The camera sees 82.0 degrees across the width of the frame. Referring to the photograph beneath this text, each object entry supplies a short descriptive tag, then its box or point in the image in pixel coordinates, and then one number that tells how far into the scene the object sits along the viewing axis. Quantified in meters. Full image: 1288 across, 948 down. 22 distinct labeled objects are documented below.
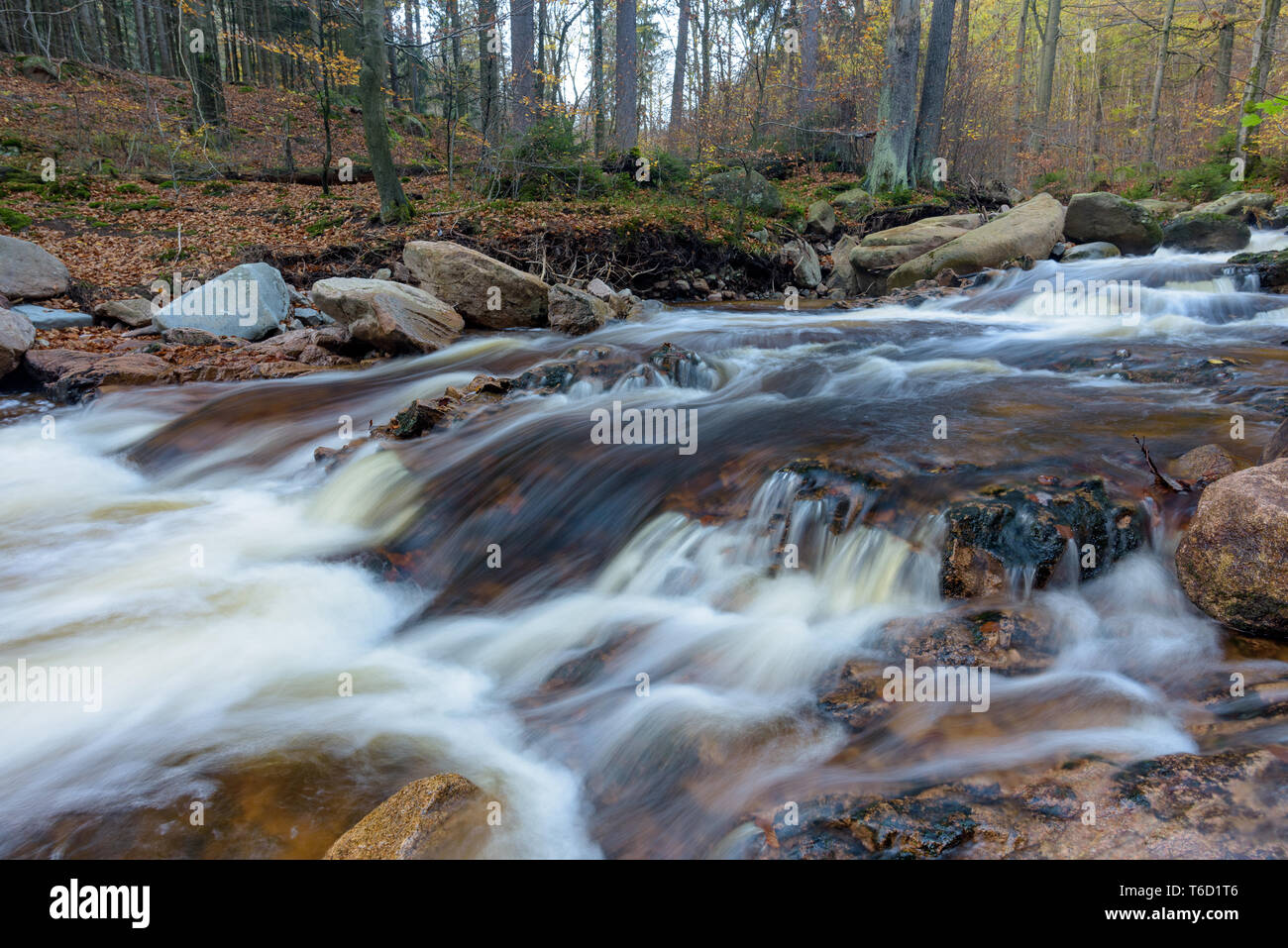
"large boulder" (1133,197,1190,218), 16.53
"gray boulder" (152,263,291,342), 9.20
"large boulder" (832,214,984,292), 12.94
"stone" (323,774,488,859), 2.30
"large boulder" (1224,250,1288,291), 9.52
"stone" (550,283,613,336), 9.73
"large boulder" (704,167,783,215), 14.90
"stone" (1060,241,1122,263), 12.27
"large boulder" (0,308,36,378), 7.69
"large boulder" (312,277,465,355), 8.82
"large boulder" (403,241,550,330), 9.97
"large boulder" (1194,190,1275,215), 15.57
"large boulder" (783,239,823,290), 13.80
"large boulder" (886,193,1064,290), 12.20
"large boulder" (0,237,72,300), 9.51
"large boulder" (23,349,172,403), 7.59
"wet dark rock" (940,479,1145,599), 3.62
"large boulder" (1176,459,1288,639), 3.02
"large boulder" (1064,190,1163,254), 13.09
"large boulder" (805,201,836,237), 15.67
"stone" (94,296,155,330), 9.47
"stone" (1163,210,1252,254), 12.55
